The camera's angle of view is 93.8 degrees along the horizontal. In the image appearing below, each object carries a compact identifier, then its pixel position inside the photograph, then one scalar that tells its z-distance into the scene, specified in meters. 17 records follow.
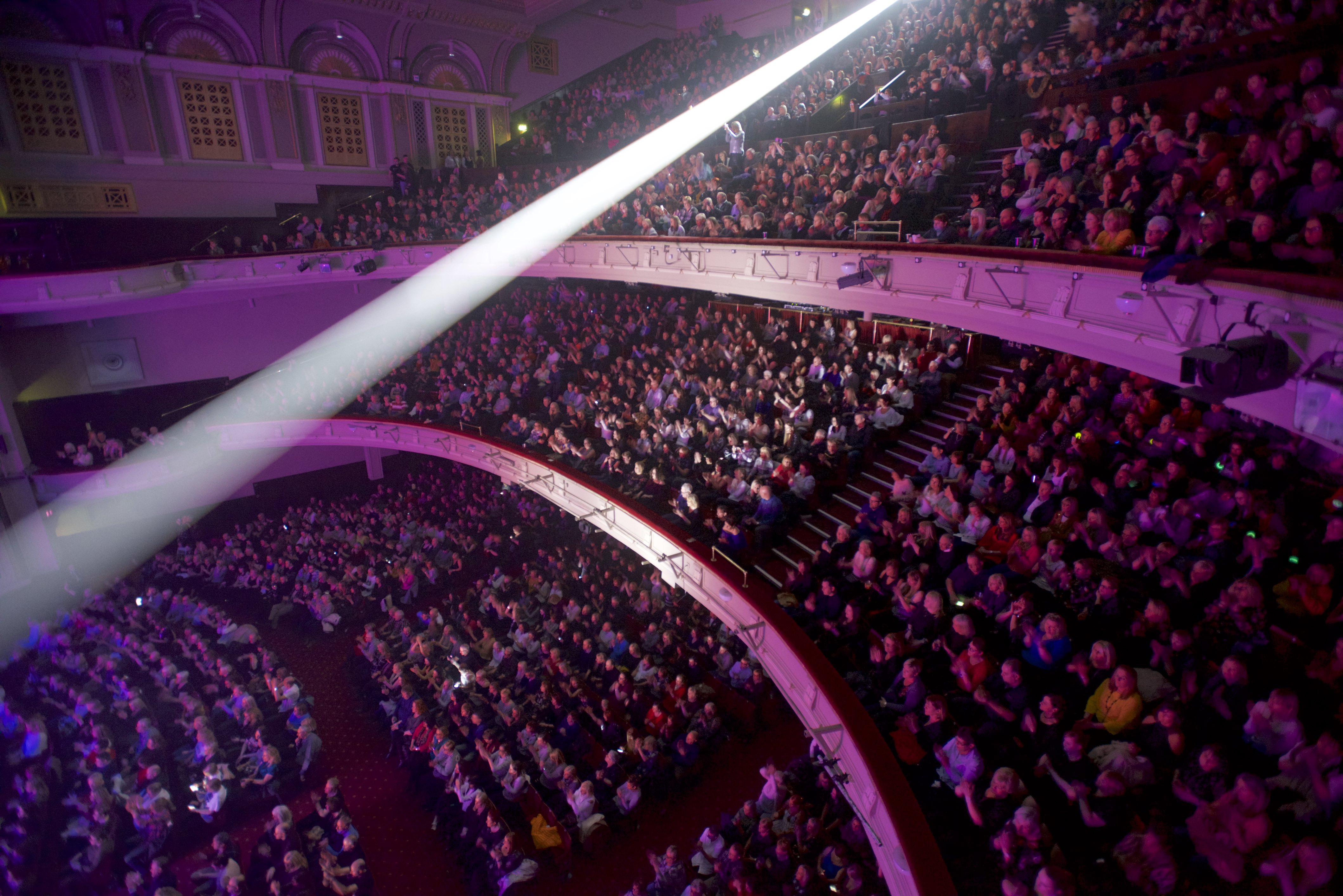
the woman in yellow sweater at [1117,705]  3.56
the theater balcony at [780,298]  3.51
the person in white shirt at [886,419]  7.49
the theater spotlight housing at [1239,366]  3.19
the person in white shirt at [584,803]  6.74
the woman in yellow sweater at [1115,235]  4.36
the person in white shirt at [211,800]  7.66
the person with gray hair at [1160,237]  4.04
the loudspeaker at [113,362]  13.73
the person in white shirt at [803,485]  7.11
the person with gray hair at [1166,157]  4.37
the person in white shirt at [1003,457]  5.69
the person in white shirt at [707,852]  5.82
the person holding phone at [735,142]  10.32
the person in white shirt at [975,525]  5.31
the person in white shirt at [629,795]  6.83
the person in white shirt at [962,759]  3.83
